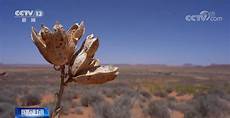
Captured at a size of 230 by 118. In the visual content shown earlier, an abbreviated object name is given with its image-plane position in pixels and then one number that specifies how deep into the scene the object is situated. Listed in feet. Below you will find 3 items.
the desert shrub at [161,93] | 14.37
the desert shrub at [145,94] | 14.49
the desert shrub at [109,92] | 14.67
